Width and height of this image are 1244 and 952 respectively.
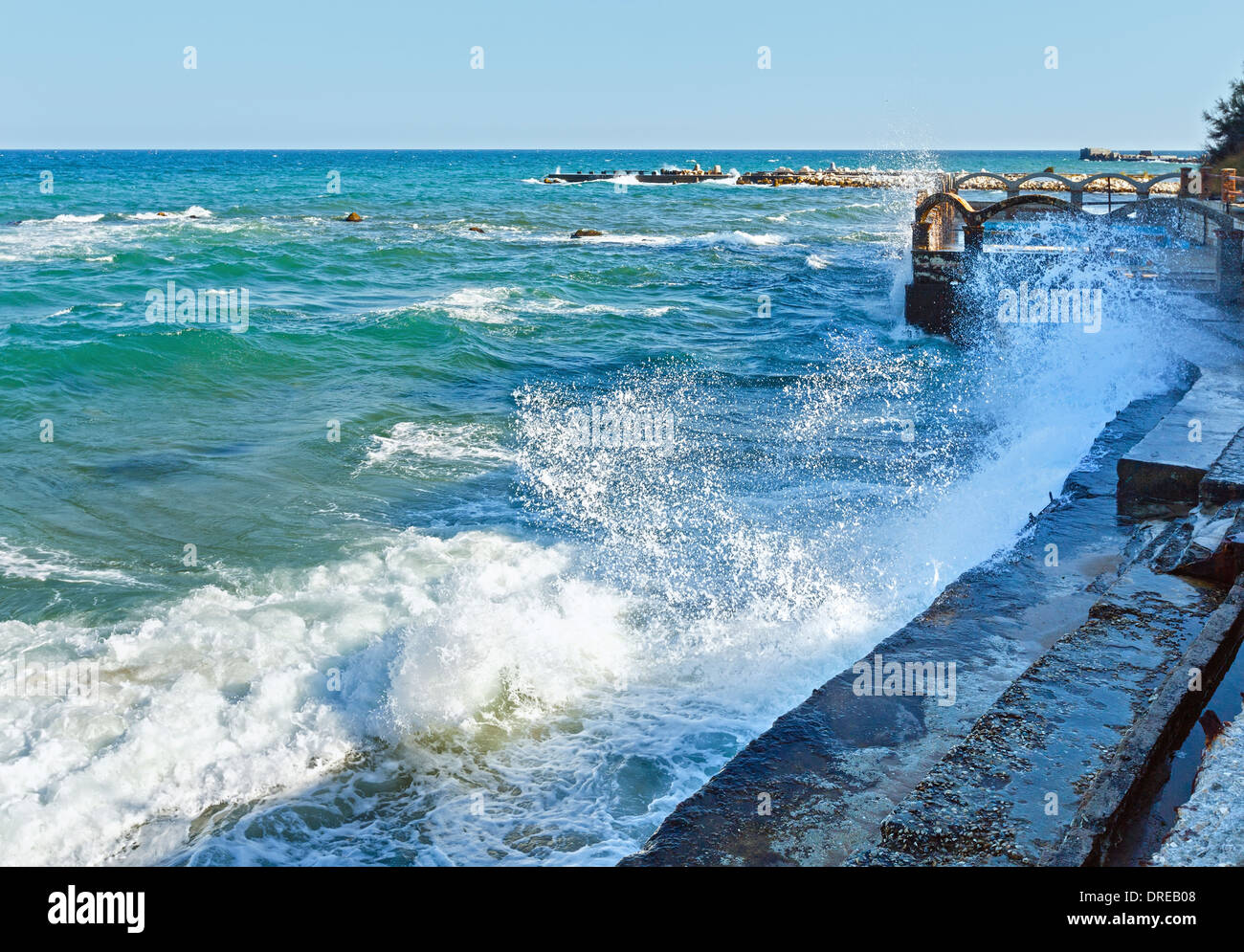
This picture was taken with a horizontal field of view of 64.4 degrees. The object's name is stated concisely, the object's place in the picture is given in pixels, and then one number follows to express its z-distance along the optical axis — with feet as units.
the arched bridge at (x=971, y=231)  60.80
